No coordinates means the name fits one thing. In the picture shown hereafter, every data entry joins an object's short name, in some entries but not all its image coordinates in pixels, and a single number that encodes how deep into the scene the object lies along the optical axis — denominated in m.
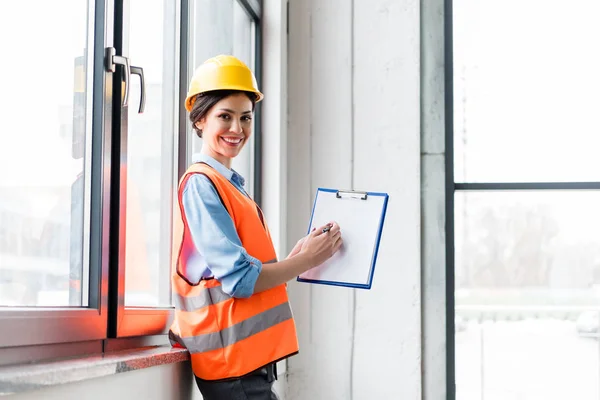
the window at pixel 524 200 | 3.07
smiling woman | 1.77
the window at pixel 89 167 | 1.51
